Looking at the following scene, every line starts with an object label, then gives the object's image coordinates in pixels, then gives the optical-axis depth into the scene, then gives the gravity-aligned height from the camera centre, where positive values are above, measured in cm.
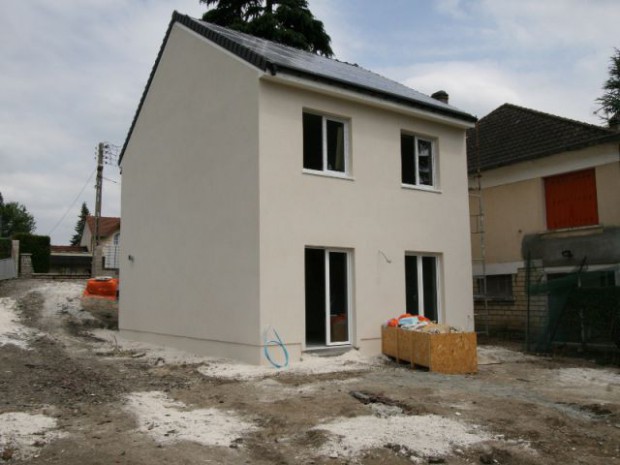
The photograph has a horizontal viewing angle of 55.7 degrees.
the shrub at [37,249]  3263 +207
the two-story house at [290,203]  1170 +179
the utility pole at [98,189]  3351 +579
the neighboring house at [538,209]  1515 +201
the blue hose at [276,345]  1114 -120
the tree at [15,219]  7488 +868
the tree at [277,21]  2878 +1317
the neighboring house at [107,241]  3512 +408
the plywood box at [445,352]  1071 -130
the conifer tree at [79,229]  8001 +779
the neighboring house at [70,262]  4572 +181
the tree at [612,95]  3322 +1075
